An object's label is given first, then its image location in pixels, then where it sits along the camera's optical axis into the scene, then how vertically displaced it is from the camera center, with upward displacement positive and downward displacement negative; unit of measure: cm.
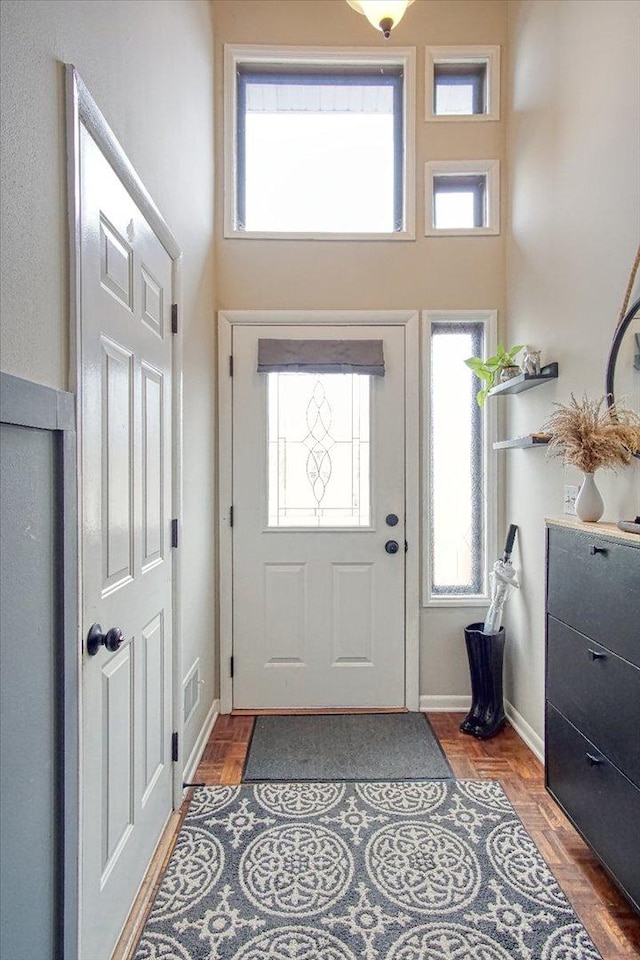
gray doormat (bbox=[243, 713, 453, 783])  221 -131
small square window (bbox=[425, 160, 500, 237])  279 +158
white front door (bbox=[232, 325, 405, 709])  278 -38
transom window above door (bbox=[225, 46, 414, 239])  285 +190
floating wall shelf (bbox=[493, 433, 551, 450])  209 +15
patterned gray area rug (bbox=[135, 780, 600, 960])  142 -132
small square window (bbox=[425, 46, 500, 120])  278 +223
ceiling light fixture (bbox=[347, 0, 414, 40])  186 +175
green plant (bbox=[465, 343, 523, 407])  249 +55
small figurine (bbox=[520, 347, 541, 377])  228 +51
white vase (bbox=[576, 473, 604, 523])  177 -10
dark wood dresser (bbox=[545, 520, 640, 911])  138 -67
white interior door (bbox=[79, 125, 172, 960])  123 -20
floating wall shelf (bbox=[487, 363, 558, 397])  221 +43
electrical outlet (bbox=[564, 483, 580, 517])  206 -9
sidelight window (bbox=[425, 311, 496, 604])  284 +5
